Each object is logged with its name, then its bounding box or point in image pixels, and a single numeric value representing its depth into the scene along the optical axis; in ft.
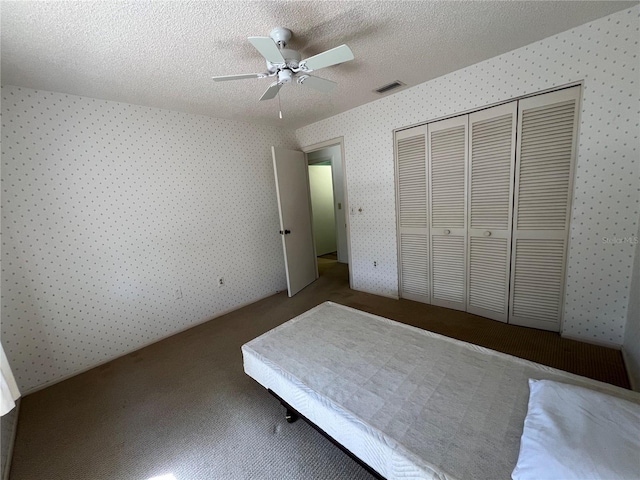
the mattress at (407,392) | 3.02
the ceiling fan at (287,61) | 4.50
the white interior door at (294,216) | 11.09
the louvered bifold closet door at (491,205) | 7.40
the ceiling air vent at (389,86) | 8.13
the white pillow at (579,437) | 2.38
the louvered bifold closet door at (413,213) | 9.11
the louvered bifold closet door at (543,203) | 6.56
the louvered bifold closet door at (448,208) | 8.27
